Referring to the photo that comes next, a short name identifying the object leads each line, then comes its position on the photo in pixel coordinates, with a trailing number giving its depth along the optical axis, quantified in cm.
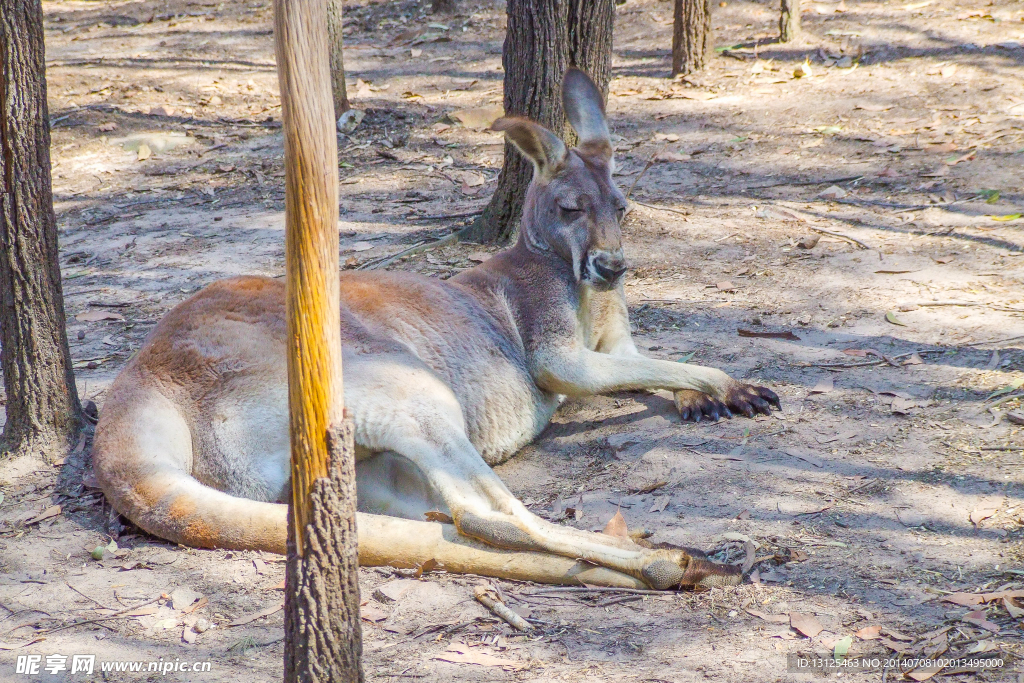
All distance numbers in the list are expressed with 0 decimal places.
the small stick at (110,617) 540
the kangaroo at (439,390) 582
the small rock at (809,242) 1112
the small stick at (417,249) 1127
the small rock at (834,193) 1255
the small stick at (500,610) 536
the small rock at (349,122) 1686
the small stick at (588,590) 563
